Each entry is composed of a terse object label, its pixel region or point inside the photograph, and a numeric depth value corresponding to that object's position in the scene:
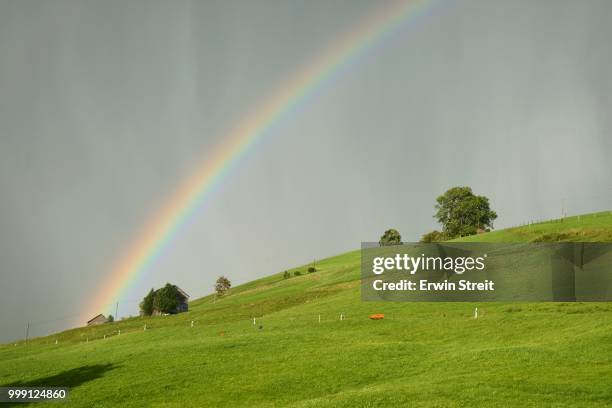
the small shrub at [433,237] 168.25
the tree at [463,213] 170.38
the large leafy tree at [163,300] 159.62
